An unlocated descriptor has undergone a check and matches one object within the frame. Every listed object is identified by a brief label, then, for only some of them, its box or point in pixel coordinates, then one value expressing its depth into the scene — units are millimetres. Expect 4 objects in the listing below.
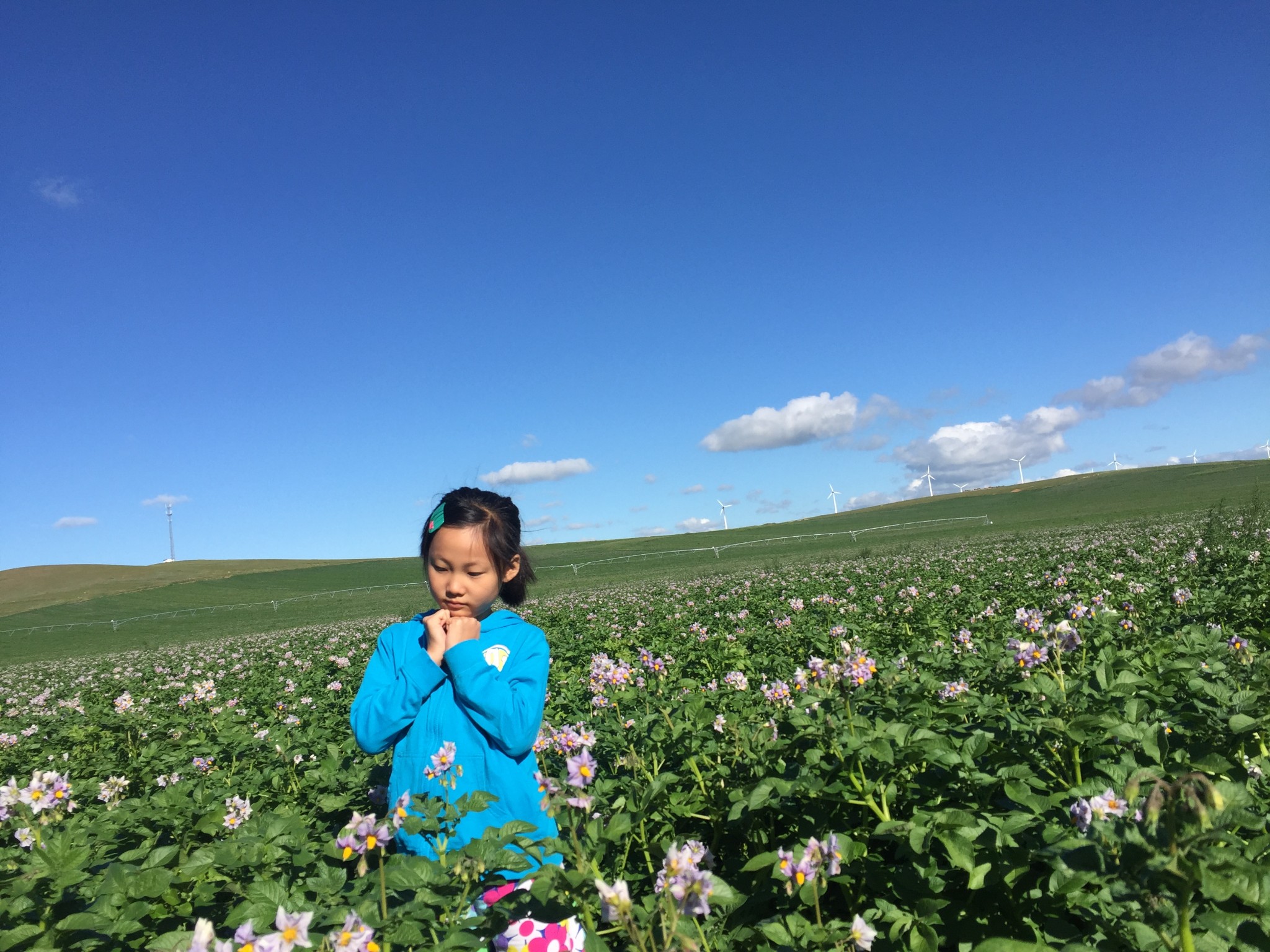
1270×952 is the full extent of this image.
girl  2922
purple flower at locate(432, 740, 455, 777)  2820
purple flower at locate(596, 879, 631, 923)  1704
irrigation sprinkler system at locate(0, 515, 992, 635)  45812
